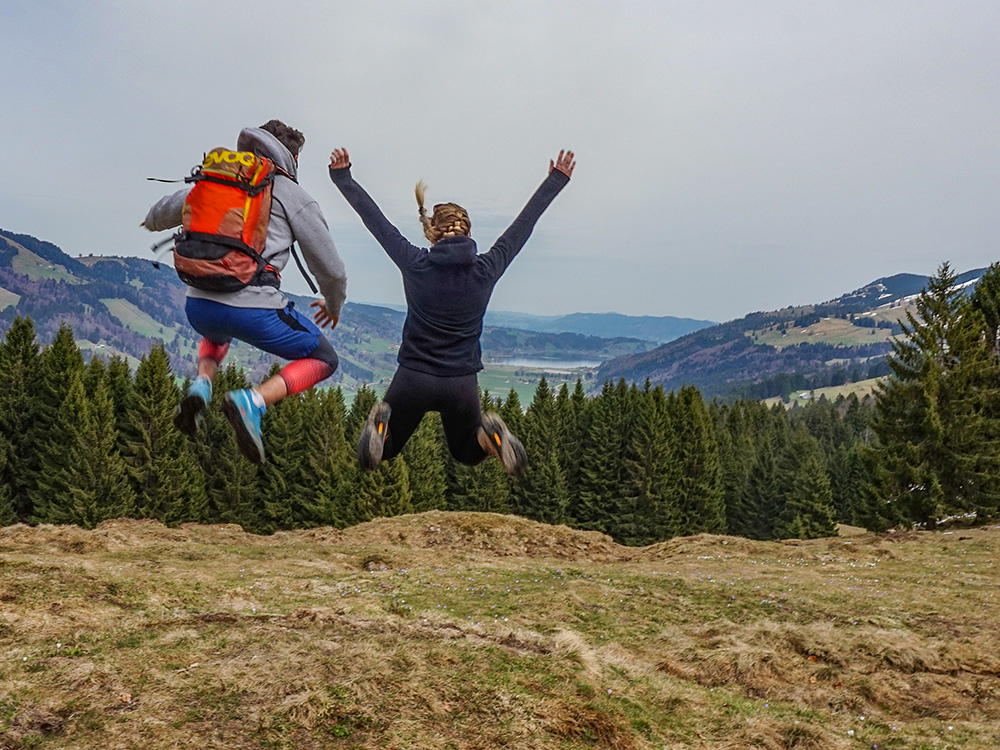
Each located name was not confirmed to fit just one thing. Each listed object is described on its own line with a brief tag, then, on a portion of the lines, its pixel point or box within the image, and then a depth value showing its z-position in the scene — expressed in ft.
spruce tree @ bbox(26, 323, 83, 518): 132.67
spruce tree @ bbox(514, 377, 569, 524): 180.04
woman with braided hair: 15.57
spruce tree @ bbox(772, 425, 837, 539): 190.60
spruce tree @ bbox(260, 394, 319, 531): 159.94
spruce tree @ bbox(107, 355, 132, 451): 143.02
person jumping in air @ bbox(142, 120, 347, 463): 13.33
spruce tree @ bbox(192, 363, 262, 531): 159.33
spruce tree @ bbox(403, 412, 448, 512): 165.17
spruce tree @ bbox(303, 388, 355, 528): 157.58
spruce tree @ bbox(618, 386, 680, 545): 175.94
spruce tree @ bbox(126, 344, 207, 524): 137.59
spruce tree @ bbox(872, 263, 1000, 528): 113.50
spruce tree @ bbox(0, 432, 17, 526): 131.34
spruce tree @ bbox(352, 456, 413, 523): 151.84
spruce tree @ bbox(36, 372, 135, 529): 130.21
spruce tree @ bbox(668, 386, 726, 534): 181.27
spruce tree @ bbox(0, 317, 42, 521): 134.00
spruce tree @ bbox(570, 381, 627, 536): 184.14
